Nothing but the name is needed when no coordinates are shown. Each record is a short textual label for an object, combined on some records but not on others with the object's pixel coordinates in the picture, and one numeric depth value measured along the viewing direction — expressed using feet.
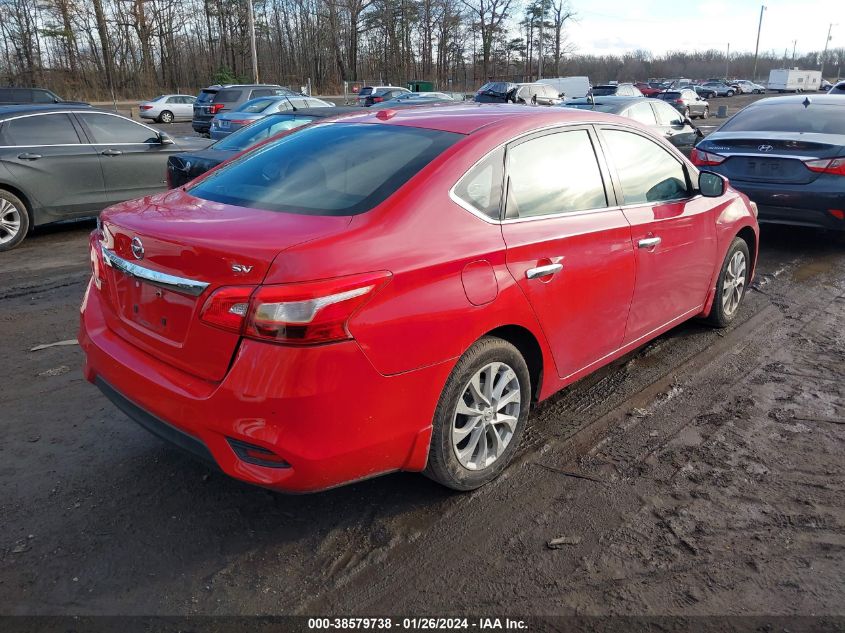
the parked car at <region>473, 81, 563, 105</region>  82.12
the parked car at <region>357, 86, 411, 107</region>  98.84
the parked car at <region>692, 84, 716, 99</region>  209.46
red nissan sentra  7.88
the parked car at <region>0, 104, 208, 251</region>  25.98
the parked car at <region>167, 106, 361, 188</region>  25.90
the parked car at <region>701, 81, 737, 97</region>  222.89
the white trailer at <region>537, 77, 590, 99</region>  109.29
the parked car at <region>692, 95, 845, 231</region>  23.36
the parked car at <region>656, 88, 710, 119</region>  107.55
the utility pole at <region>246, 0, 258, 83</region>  124.88
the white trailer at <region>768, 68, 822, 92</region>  244.22
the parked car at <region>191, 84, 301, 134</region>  75.87
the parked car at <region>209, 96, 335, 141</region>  48.39
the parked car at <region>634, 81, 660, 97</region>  147.48
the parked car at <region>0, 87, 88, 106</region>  69.42
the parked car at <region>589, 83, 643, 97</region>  100.82
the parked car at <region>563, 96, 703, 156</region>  37.22
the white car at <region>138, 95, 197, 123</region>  106.01
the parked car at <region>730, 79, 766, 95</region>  240.49
